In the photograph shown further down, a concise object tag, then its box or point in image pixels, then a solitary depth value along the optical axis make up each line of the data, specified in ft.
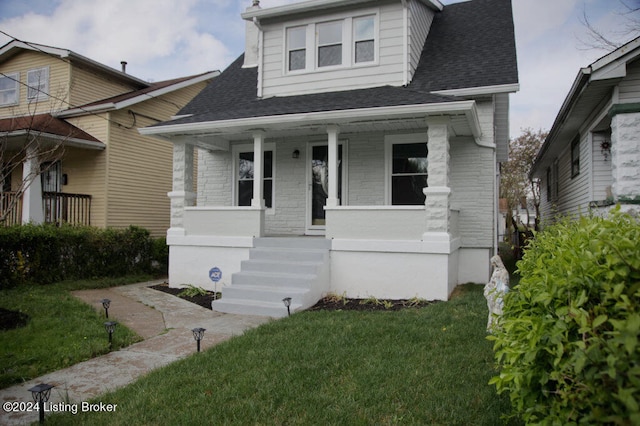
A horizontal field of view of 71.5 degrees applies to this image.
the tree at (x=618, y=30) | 32.81
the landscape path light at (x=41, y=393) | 10.11
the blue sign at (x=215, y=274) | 23.03
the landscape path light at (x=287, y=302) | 20.26
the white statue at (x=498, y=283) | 14.32
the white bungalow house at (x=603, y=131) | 22.18
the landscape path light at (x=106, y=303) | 19.21
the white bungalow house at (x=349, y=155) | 23.97
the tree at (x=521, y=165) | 86.38
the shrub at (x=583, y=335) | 5.02
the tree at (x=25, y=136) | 35.55
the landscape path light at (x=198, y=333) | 14.82
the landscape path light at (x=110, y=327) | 15.55
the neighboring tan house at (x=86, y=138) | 38.96
